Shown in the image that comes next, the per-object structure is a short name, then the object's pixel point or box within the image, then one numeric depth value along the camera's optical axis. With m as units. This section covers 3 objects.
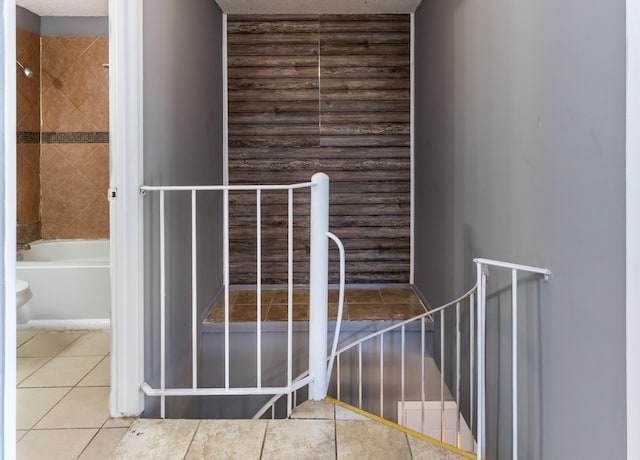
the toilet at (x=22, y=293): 2.44
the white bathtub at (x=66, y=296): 3.23
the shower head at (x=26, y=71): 3.70
